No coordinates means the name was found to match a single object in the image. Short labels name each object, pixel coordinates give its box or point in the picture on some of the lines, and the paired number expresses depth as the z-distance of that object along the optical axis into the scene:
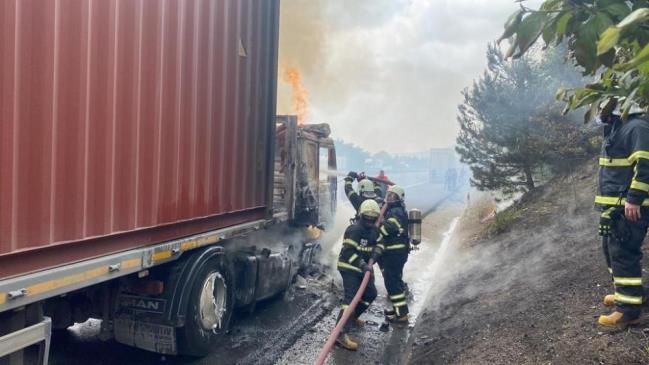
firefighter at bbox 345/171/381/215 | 7.07
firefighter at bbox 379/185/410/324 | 5.83
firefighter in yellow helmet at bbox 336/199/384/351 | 5.17
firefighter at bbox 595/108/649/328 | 3.30
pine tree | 10.27
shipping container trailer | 2.52
